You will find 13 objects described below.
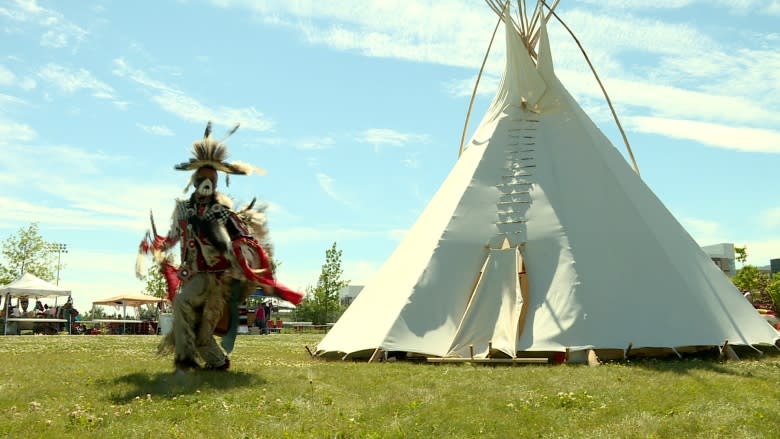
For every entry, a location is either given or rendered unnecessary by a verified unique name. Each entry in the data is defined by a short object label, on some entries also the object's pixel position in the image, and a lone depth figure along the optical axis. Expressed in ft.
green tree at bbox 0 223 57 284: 161.52
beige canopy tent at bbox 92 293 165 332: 111.96
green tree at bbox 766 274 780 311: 104.13
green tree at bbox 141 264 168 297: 159.84
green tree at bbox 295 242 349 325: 141.79
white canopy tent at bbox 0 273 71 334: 91.19
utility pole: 168.66
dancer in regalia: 28.17
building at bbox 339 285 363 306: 250.31
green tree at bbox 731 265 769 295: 144.87
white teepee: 34.22
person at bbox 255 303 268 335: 97.10
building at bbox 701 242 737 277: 240.12
